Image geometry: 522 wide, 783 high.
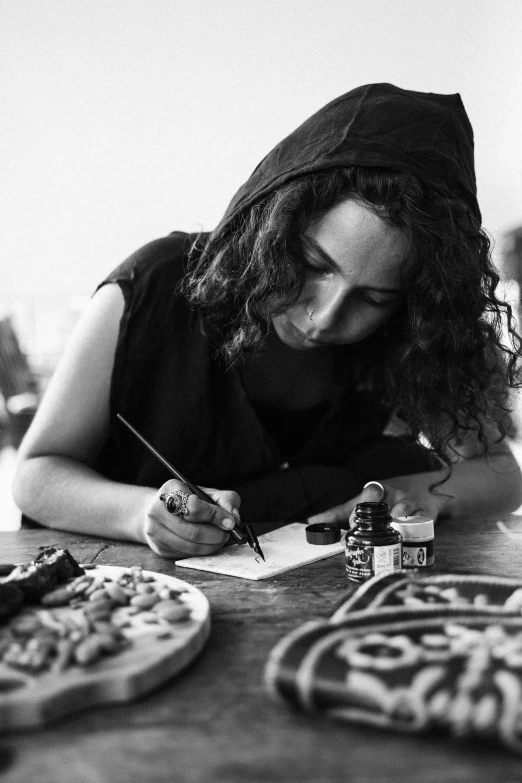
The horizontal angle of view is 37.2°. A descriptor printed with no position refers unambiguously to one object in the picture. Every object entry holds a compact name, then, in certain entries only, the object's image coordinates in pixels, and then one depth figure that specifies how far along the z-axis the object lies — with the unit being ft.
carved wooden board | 2.14
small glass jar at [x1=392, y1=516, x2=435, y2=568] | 3.73
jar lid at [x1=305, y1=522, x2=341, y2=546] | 4.18
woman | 4.34
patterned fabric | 1.99
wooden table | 1.88
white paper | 3.74
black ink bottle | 3.45
